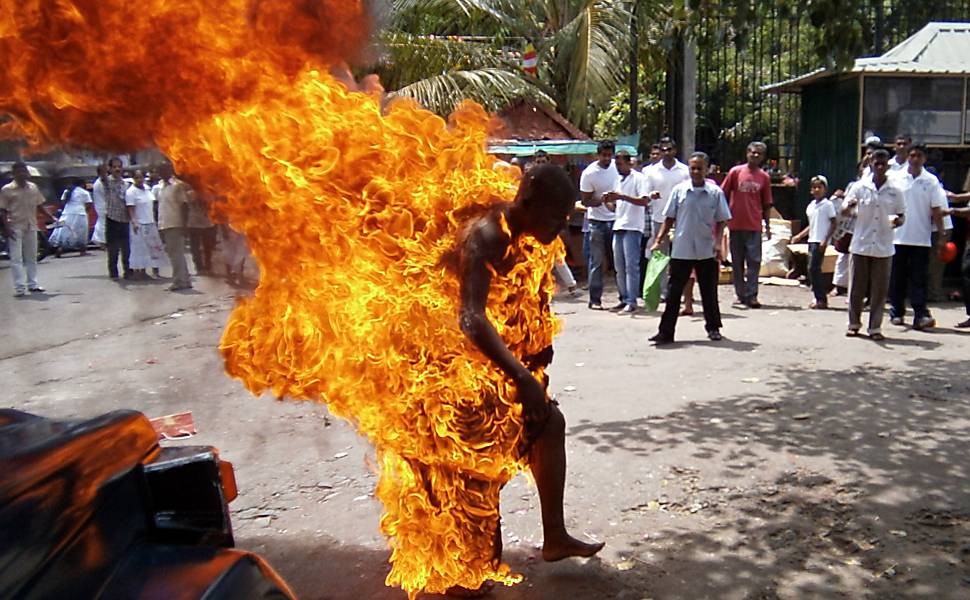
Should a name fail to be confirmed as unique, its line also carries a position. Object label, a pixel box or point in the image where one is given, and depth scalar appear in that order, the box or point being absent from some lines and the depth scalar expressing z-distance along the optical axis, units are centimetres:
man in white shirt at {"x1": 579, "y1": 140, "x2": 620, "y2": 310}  1085
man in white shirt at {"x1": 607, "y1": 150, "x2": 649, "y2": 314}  1041
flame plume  338
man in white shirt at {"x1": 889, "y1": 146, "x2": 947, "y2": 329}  944
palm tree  1516
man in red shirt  1096
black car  173
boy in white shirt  1089
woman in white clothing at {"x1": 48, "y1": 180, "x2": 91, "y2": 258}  703
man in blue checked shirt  865
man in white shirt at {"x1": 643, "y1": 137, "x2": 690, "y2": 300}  1055
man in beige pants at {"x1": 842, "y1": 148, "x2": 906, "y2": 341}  880
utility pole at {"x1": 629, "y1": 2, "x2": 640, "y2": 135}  1515
